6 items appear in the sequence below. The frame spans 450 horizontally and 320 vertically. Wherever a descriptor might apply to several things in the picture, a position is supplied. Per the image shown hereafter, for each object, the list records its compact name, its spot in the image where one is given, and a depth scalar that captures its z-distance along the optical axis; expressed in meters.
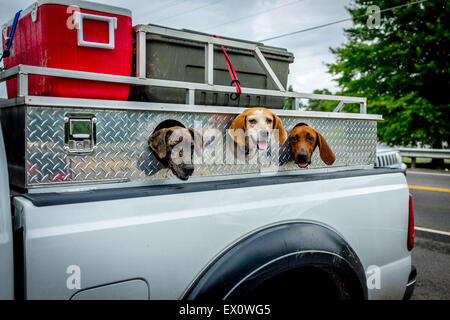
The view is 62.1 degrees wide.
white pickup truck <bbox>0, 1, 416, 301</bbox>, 1.28
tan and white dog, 2.08
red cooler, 1.78
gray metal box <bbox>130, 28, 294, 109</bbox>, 2.37
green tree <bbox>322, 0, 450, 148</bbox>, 15.18
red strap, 2.29
